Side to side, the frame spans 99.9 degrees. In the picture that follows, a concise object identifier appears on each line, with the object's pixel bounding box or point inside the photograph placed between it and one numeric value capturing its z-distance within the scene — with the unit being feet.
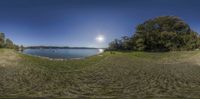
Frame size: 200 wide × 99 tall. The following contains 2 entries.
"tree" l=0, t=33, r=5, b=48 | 147.79
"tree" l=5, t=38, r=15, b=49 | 165.35
